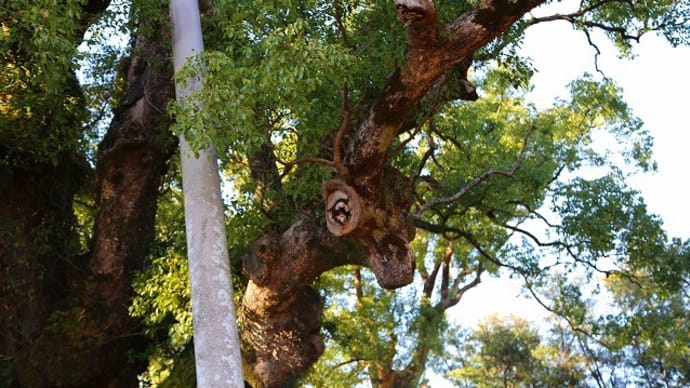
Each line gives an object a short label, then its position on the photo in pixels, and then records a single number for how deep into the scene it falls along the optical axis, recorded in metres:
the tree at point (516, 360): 20.50
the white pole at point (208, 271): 5.37
